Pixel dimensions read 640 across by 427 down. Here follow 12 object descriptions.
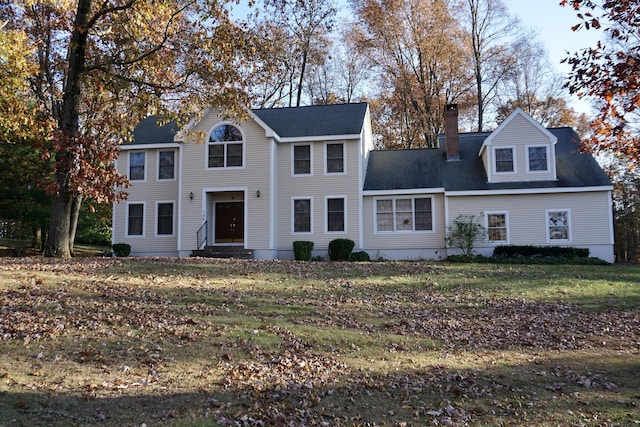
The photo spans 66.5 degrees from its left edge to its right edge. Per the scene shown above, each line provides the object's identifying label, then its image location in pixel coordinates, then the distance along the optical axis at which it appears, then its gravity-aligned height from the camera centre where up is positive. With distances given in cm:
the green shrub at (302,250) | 2017 -33
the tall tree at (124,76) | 1295 +481
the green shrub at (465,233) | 2003 +31
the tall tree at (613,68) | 624 +225
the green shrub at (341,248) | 2006 -26
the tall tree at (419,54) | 3114 +1223
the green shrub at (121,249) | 2170 -25
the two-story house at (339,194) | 2028 +205
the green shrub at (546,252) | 1914 -47
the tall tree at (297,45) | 2922 +1241
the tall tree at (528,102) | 3325 +969
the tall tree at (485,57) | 3272 +1232
